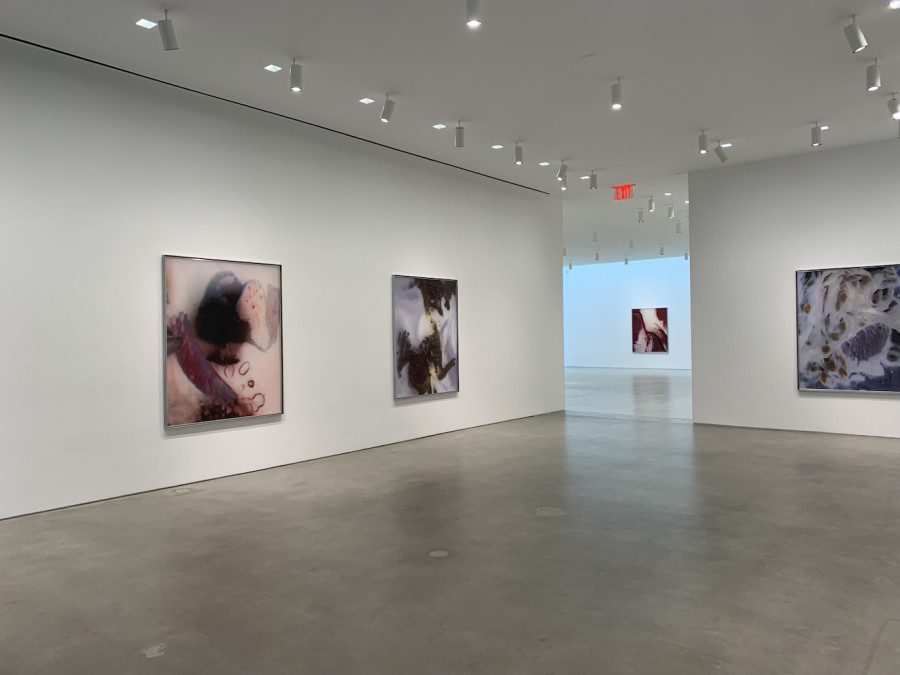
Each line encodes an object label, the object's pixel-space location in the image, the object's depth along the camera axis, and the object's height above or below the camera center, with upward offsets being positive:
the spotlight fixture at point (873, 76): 6.71 +2.63
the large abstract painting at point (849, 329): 9.84 +0.00
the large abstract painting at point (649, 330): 26.44 +0.12
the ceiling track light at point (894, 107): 7.84 +2.68
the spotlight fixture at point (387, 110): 7.59 +2.69
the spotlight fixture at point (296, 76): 6.56 +2.68
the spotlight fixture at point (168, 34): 5.63 +2.69
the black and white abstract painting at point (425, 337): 10.20 +0.01
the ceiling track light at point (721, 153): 9.58 +2.66
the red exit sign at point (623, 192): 12.75 +2.81
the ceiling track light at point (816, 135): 8.83 +2.66
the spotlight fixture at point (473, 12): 5.04 +2.54
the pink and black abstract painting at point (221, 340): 7.36 +0.02
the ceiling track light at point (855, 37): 5.77 +2.61
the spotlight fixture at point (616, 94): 7.13 +2.65
